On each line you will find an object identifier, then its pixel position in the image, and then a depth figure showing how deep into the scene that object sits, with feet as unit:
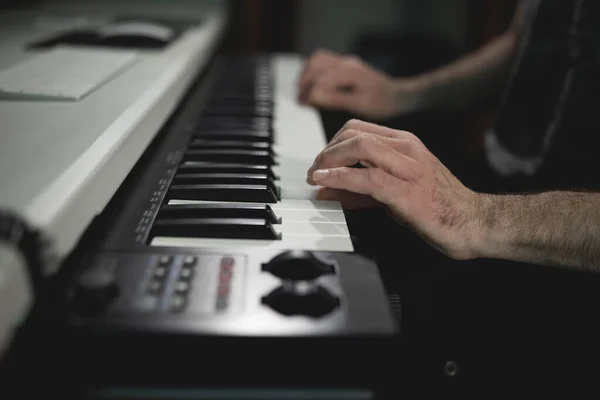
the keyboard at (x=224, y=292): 1.74
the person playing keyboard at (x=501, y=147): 2.56
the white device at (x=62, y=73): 2.96
